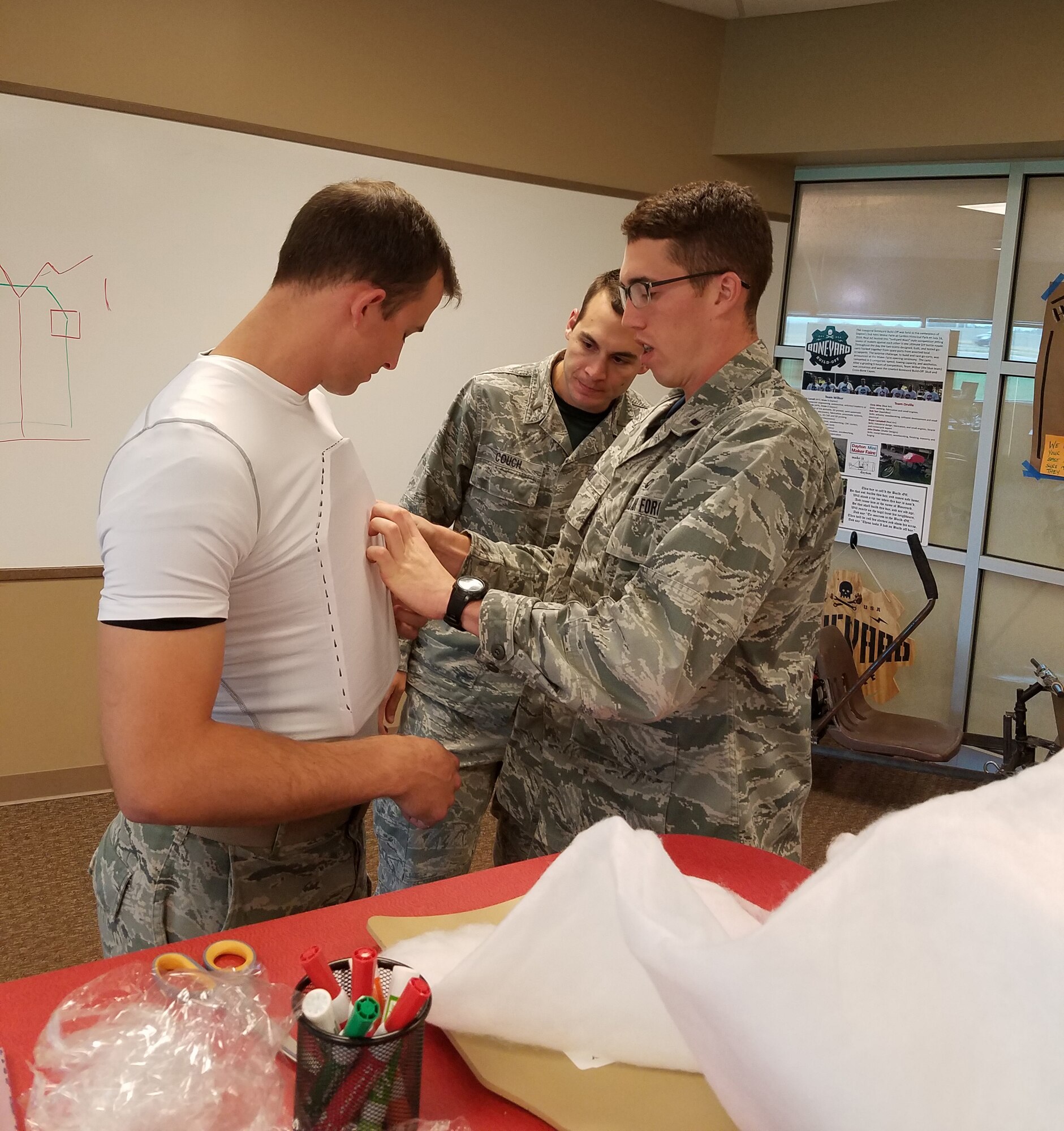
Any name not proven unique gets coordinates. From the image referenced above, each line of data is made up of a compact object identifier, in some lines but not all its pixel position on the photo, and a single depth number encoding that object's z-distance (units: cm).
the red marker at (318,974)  82
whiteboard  324
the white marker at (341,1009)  80
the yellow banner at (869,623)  464
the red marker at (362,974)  81
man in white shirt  109
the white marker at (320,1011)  78
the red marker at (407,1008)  80
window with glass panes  421
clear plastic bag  79
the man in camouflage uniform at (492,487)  243
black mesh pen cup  77
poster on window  449
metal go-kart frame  382
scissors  96
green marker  78
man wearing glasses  141
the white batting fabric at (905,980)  59
